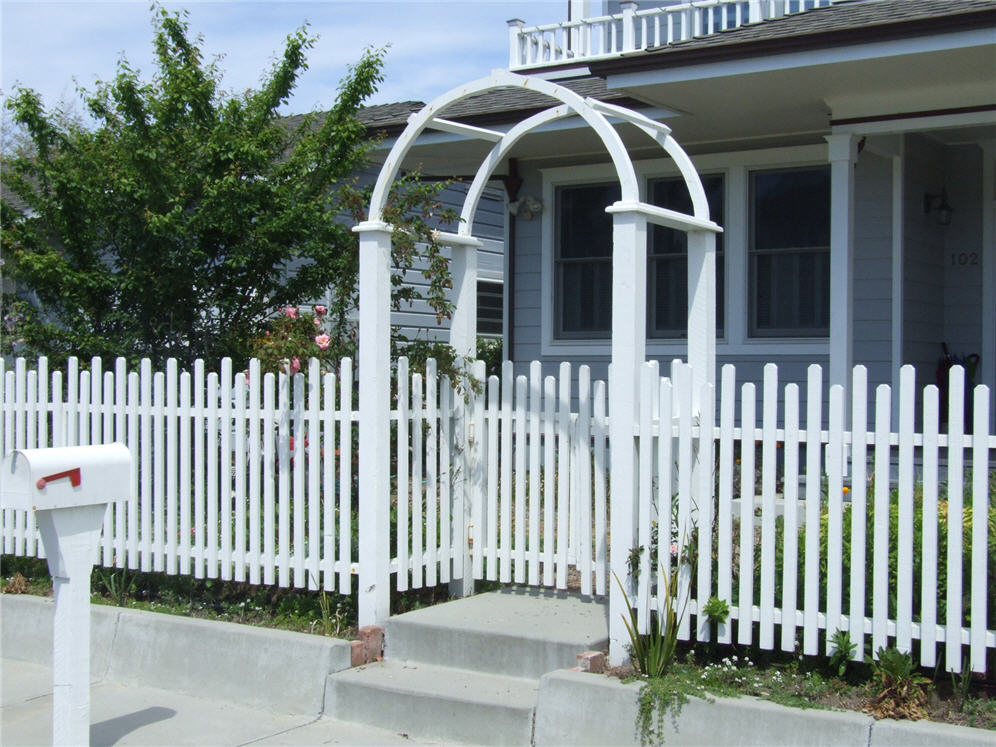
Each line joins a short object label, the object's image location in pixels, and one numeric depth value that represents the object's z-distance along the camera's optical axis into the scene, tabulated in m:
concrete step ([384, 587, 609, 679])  5.27
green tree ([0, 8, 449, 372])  8.03
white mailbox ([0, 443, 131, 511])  4.45
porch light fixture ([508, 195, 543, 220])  11.06
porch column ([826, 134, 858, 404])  8.32
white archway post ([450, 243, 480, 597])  6.30
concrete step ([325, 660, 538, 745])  4.95
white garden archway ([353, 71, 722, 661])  5.19
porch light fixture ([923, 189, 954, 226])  9.80
